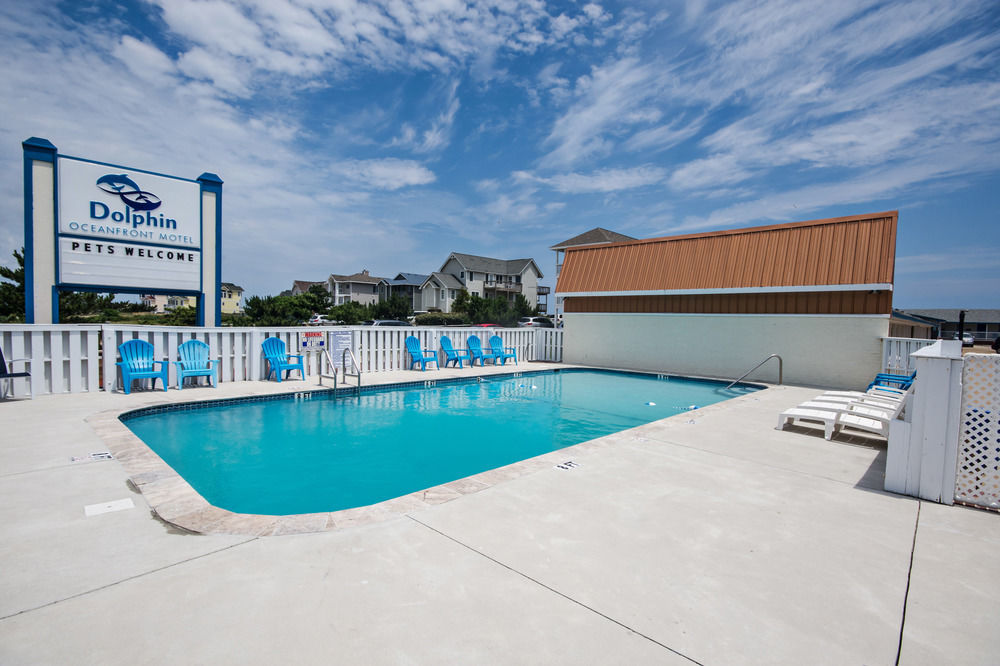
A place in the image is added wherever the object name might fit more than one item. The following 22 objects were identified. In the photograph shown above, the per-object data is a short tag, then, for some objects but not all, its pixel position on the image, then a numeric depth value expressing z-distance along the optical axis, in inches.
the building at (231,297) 2772.1
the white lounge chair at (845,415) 230.2
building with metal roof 447.5
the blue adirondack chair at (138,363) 333.8
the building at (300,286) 2878.9
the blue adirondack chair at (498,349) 608.7
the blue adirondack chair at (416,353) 516.1
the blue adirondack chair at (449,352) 557.9
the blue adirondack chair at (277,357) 414.8
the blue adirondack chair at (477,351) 586.6
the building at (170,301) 2245.3
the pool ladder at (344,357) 431.9
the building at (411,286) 2214.6
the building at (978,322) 2076.8
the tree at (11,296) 805.2
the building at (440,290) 2011.6
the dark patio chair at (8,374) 284.0
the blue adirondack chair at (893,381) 341.1
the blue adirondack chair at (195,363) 365.4
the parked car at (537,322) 1360.7
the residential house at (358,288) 2311.8
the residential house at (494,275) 2043.6
